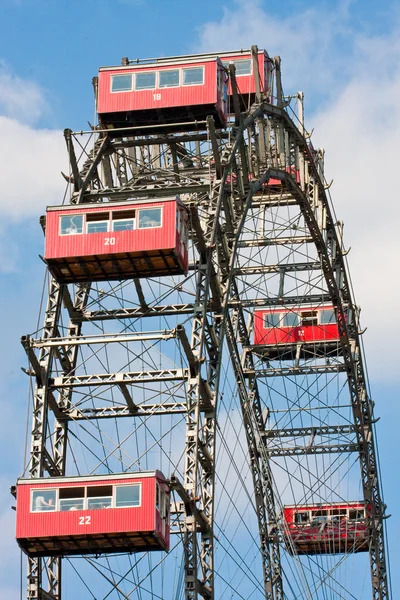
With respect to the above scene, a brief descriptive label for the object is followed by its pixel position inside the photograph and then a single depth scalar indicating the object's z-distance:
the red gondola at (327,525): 94.06
